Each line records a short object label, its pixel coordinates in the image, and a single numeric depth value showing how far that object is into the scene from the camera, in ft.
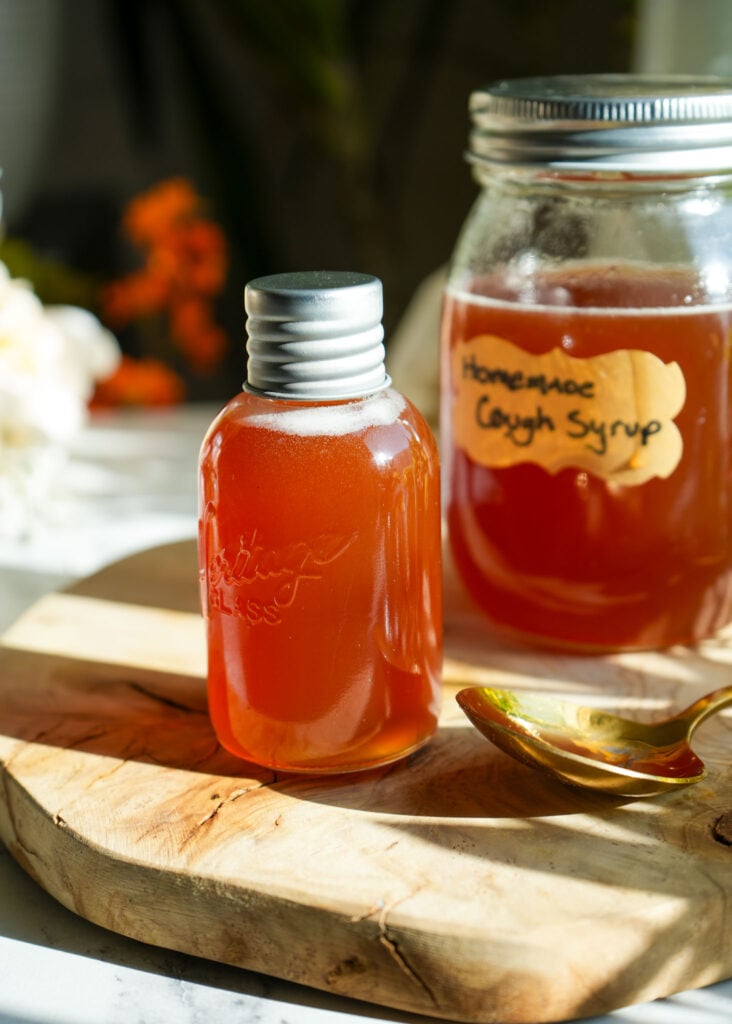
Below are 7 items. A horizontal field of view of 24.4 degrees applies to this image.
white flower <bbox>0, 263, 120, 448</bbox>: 1.67
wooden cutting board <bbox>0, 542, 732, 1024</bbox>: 1.01
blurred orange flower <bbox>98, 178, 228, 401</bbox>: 2.73
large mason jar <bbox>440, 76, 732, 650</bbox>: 1.26
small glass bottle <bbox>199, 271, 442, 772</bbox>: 1.11
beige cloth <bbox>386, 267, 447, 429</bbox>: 1.98
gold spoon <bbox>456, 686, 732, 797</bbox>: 1.14
